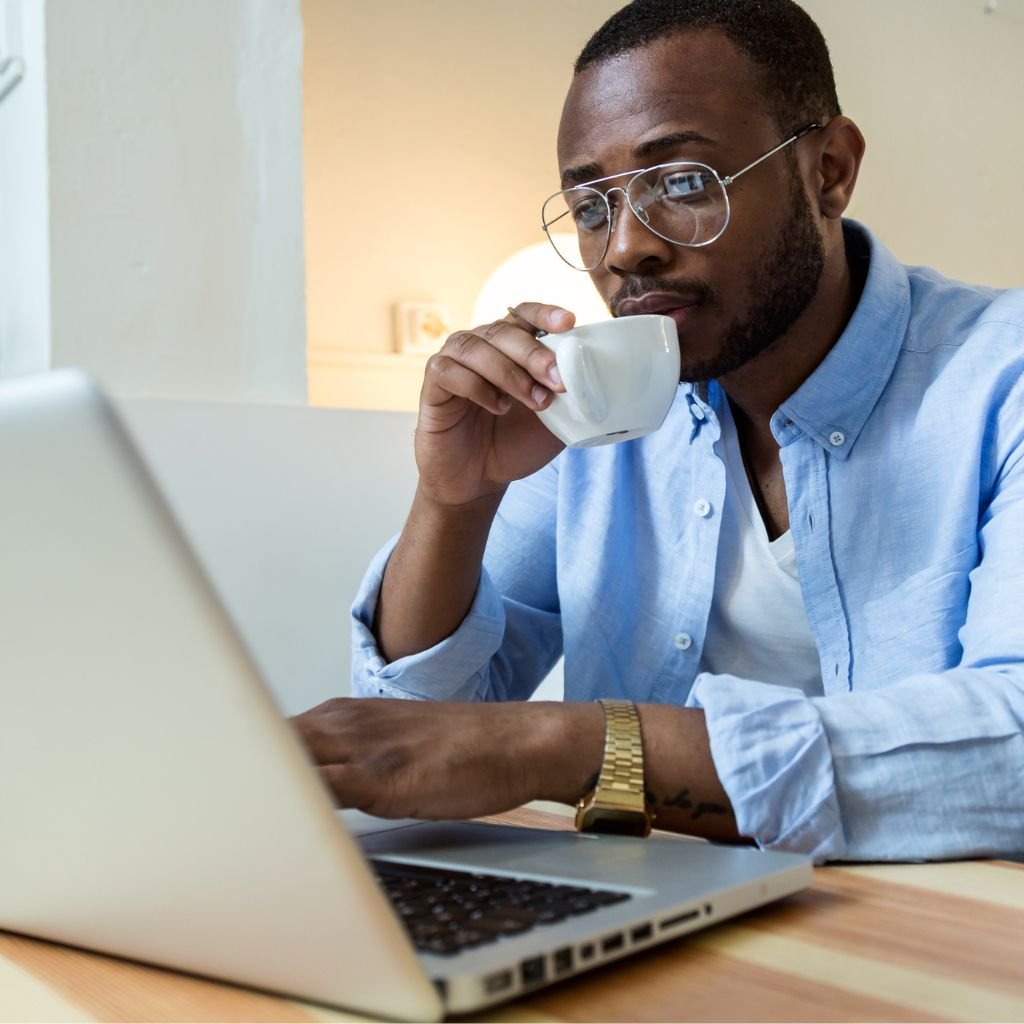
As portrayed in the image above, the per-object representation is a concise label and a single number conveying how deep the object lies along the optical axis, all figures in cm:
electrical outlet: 249
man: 103
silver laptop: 34
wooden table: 42
